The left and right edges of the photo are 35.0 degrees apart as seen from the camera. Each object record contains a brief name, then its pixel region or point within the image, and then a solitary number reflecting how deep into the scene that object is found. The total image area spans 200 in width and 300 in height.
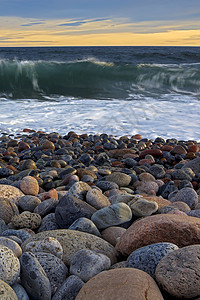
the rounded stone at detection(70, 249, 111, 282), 1.70
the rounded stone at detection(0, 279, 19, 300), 1.42
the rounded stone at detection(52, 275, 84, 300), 1.60
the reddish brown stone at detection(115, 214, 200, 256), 1.86
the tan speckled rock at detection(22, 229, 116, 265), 2.00
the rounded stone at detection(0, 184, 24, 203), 3.01
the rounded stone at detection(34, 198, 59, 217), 2.70
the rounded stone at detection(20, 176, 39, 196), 3.35
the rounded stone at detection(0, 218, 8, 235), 2.42
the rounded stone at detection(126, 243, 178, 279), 1.63
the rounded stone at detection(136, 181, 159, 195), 3.81
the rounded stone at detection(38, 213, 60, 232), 2.50
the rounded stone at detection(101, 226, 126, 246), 2.26
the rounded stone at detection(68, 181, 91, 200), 2.80
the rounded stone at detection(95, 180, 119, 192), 3.60
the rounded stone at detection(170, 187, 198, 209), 3.13
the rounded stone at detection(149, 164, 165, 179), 4.34
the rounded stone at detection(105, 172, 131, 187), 3.86
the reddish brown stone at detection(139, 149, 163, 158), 5.21
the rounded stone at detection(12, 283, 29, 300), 1.57
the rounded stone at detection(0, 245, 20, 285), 1.56
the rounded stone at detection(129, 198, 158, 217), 2.51
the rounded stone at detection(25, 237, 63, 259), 1.87
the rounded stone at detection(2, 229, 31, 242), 2.24
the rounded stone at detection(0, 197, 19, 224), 2.65
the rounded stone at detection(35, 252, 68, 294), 1.70
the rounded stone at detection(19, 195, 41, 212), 2.85
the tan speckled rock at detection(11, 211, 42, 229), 2.50
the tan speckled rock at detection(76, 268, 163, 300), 1.39
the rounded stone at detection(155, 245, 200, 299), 1.45
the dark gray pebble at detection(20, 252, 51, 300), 1.58
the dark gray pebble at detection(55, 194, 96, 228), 2.46
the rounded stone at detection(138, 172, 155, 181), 4.13
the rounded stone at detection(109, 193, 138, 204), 2.67
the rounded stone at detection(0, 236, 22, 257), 1.89
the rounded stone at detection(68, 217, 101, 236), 2.28
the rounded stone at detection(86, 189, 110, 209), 2.69
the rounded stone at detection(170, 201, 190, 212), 2.85
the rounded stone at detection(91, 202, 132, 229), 2.40
